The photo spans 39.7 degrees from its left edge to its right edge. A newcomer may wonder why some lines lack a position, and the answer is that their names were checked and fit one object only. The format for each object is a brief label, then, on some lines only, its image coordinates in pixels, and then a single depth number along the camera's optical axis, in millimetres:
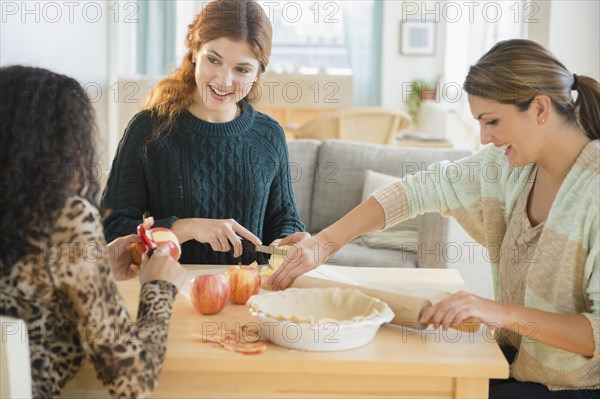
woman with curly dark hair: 1258
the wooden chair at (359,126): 5500
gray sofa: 3785
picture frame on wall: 8766
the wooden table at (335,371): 1407
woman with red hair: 2150
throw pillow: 3625
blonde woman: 1580
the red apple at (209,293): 1620
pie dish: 1435
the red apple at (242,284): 1710
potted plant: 7742
